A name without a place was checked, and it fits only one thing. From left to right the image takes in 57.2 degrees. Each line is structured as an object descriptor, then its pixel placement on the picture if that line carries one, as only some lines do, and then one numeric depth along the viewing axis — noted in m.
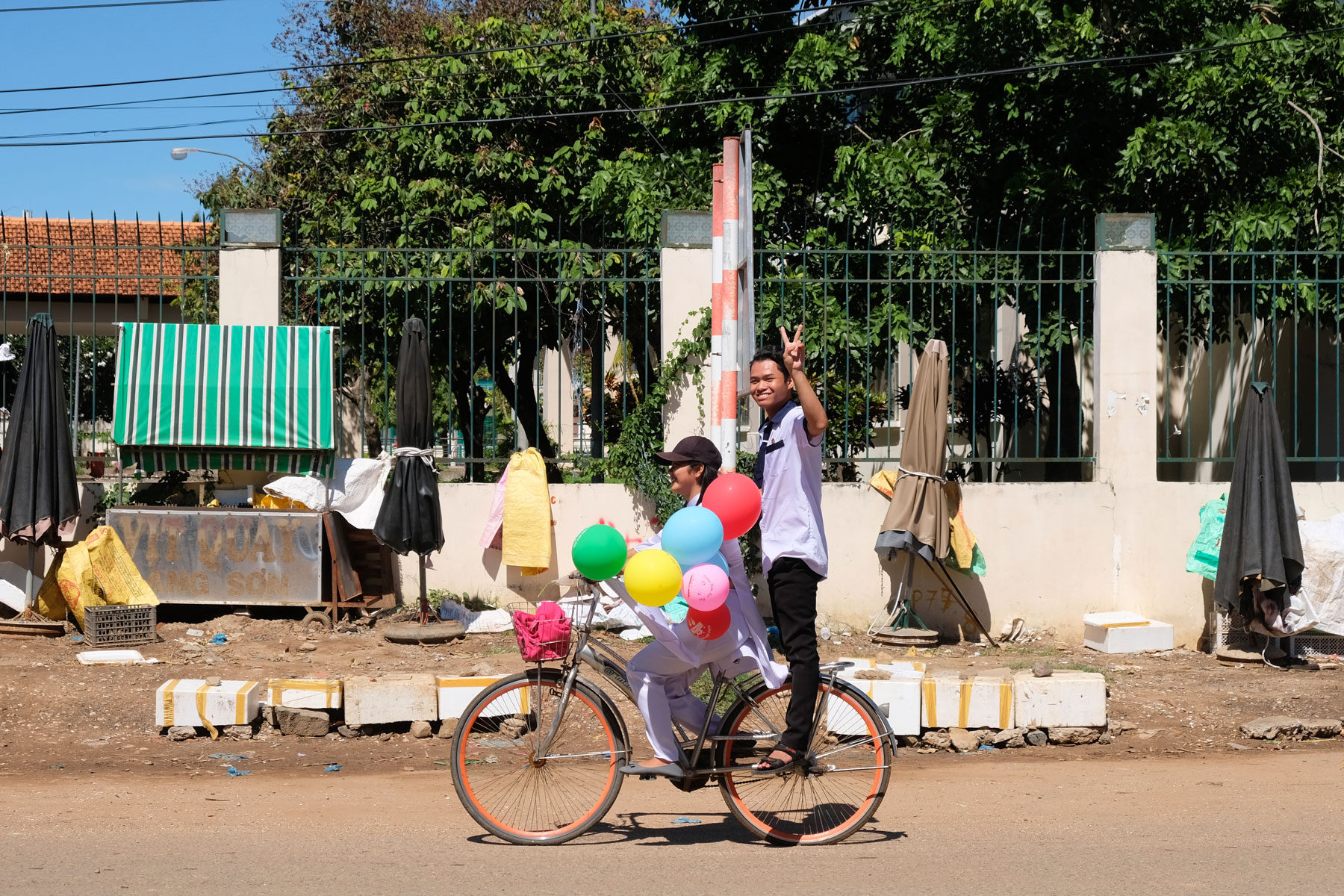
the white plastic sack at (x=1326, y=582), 8.79
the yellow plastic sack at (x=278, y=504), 9.49
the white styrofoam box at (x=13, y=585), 9.37
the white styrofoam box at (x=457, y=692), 6.89
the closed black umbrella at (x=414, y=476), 8.94
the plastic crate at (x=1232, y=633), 9.07
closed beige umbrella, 9.13
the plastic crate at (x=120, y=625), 8.62
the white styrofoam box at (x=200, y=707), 6.79
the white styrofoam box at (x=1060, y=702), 6.91
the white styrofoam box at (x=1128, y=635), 9.22
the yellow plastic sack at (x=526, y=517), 9.38
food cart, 9.27
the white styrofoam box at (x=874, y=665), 7.14
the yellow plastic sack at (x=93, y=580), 8.83
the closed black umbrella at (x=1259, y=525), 8.51
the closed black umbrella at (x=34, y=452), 8.95
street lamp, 20.73
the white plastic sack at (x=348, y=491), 9.45
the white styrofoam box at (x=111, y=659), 8.17
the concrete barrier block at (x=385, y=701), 6.86
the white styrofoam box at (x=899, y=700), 6.79
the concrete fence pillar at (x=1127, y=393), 9.63
